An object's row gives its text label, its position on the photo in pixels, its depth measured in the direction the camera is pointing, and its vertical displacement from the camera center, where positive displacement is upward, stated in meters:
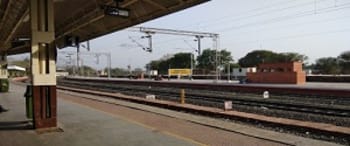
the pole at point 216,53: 51.95 +2.33
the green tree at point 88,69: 134.99 +1.23
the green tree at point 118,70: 162.50 +1.08
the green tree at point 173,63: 114.60 +2.76
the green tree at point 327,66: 81.94 +0.94
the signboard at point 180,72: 81.67 -0.03
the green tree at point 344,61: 83.06 +1.84
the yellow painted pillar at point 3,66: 33.03 +0.63
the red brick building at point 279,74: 45.75 -0.41
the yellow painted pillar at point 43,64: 11.05 +0.27
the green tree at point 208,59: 109.59 +3.57
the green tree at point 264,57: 106.81 +3.68
